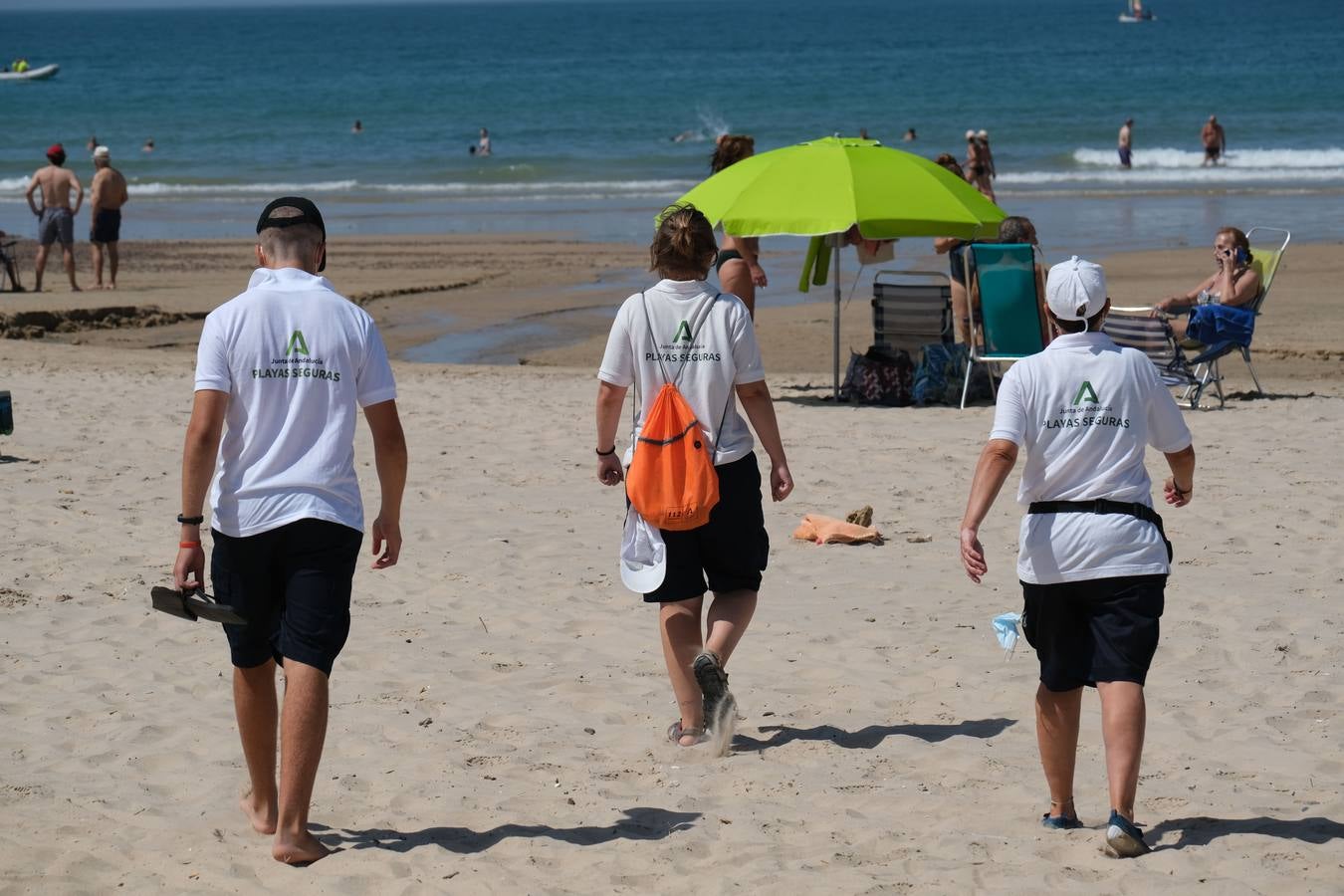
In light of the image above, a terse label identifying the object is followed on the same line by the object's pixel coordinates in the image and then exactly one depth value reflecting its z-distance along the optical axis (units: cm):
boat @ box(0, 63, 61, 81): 15912
